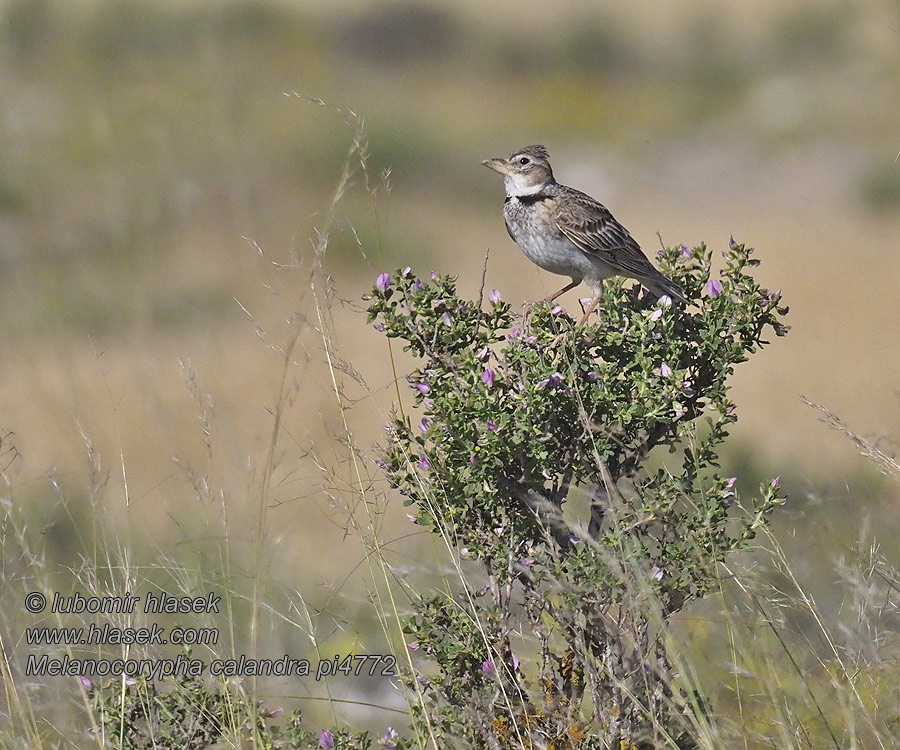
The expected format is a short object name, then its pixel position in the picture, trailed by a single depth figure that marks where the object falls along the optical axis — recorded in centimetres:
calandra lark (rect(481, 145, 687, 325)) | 1015
